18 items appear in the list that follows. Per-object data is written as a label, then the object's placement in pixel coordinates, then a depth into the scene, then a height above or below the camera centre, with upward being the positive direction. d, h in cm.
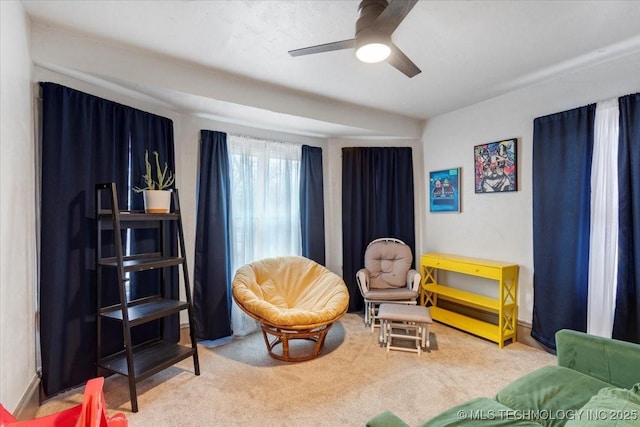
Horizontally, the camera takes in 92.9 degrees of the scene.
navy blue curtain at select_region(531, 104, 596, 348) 263 -11
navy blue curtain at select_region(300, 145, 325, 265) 389 +8
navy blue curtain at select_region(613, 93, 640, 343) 233 -16
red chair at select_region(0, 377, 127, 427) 87 -65
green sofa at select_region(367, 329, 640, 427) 108 -90
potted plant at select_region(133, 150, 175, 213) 244 +18
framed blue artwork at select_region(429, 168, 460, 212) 373 +23
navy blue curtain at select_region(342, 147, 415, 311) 409 +11
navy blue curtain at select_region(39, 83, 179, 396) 209 -12
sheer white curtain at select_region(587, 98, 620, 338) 248 -13
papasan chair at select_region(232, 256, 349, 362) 263 -88
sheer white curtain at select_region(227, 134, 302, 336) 339 +10
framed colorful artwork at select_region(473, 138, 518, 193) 315 +45
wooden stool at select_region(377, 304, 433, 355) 285 -109
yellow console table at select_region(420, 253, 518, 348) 300 -97
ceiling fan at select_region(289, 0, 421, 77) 138 +89
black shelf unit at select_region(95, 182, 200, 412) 209 -74
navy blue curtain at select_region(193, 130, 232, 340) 313 -41
